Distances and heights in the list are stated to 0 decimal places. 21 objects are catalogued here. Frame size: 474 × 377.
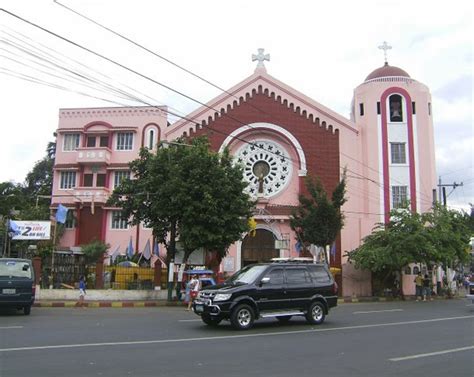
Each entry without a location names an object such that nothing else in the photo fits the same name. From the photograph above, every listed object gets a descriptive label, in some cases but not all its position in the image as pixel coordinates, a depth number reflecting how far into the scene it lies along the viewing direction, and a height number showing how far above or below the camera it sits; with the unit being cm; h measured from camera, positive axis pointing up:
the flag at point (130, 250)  3540 +140
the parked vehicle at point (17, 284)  1598 -50
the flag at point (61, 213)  2870 +313
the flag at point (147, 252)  3431 +123
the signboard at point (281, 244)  3083 +170
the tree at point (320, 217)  2733 +304
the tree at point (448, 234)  2801 +231
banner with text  2486 +192
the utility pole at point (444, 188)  4619 +806
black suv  1246 -59
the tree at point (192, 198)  2284 +335
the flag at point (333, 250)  3224 +145
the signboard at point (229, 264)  3281 +50
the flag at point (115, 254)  3484 +111
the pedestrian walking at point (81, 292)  2184 -98
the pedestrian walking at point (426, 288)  2814 -76
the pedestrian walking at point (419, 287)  2795 -67
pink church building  3341 +844
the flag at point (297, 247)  3188 +162
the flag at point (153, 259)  3352 +76
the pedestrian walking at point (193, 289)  1955 -69
